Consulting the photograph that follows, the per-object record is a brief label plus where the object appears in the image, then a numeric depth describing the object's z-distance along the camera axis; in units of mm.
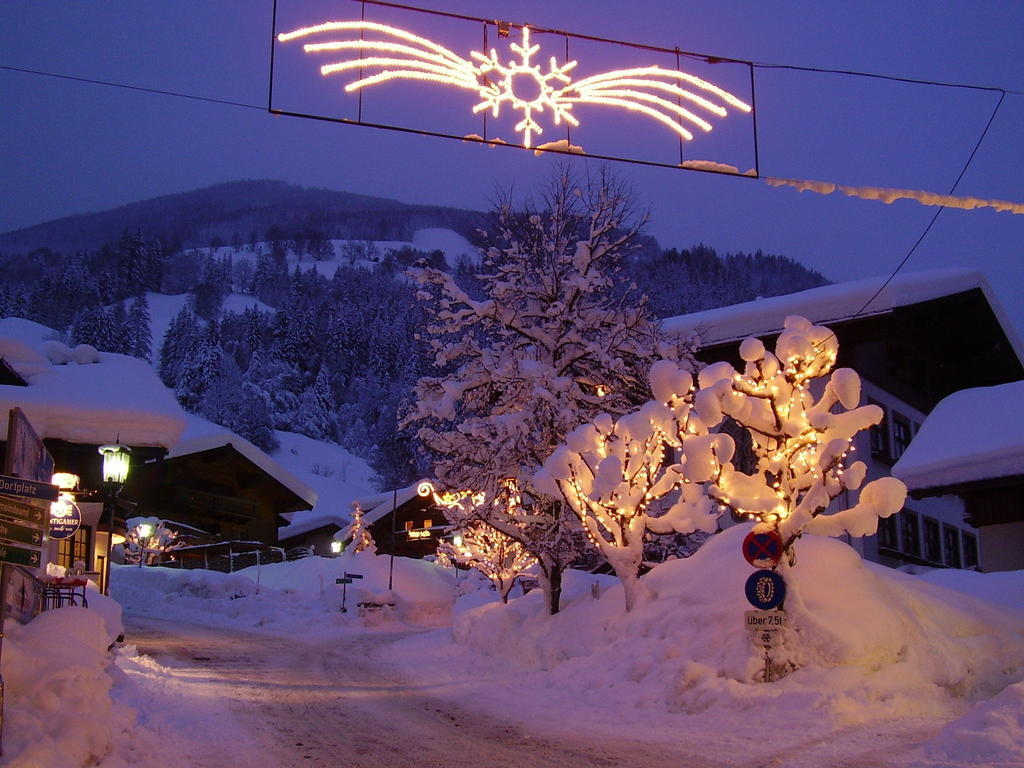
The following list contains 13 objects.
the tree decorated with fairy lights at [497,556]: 25953
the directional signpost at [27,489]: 7973
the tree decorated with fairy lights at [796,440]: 14008
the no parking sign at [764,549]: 13523
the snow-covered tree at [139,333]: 125562
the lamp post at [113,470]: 19422
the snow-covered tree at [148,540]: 45625
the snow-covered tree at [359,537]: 46031
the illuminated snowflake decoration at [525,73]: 9430
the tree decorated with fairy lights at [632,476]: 16625
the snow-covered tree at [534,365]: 20000
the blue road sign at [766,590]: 13203
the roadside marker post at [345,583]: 34000
